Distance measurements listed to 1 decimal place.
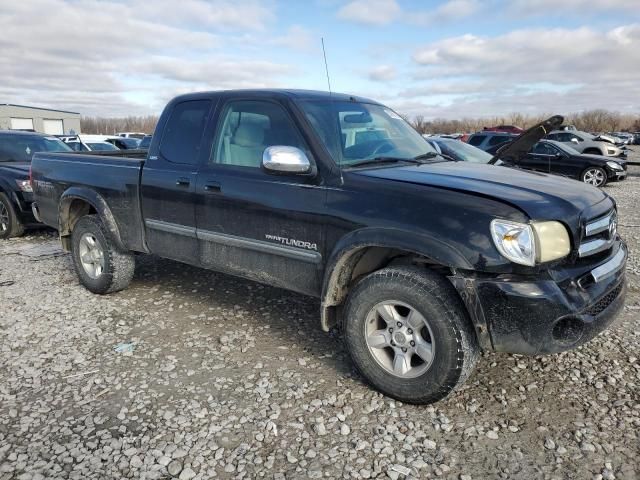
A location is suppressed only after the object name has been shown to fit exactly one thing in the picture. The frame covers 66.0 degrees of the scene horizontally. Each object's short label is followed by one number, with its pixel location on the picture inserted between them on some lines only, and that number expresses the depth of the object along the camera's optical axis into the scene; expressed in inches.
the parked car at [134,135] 1333.2
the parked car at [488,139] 610.0
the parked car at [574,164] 558.9
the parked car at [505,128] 1290.8
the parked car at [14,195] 296.4
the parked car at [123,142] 717.3
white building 1752.7
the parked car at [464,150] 345.4
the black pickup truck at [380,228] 103.5
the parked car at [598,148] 699.4
